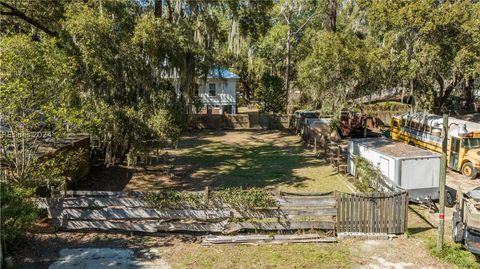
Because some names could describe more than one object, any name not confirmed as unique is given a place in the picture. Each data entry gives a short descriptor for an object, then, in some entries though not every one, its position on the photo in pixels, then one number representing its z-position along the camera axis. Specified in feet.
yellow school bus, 54.85
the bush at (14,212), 24.79
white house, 127.34
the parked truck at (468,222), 27.73
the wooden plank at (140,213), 31.71
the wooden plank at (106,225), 31.68
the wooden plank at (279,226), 31.99
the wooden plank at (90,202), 31.63
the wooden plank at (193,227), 31.78
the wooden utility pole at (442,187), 29.32
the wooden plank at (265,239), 30.63
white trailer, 42.68
